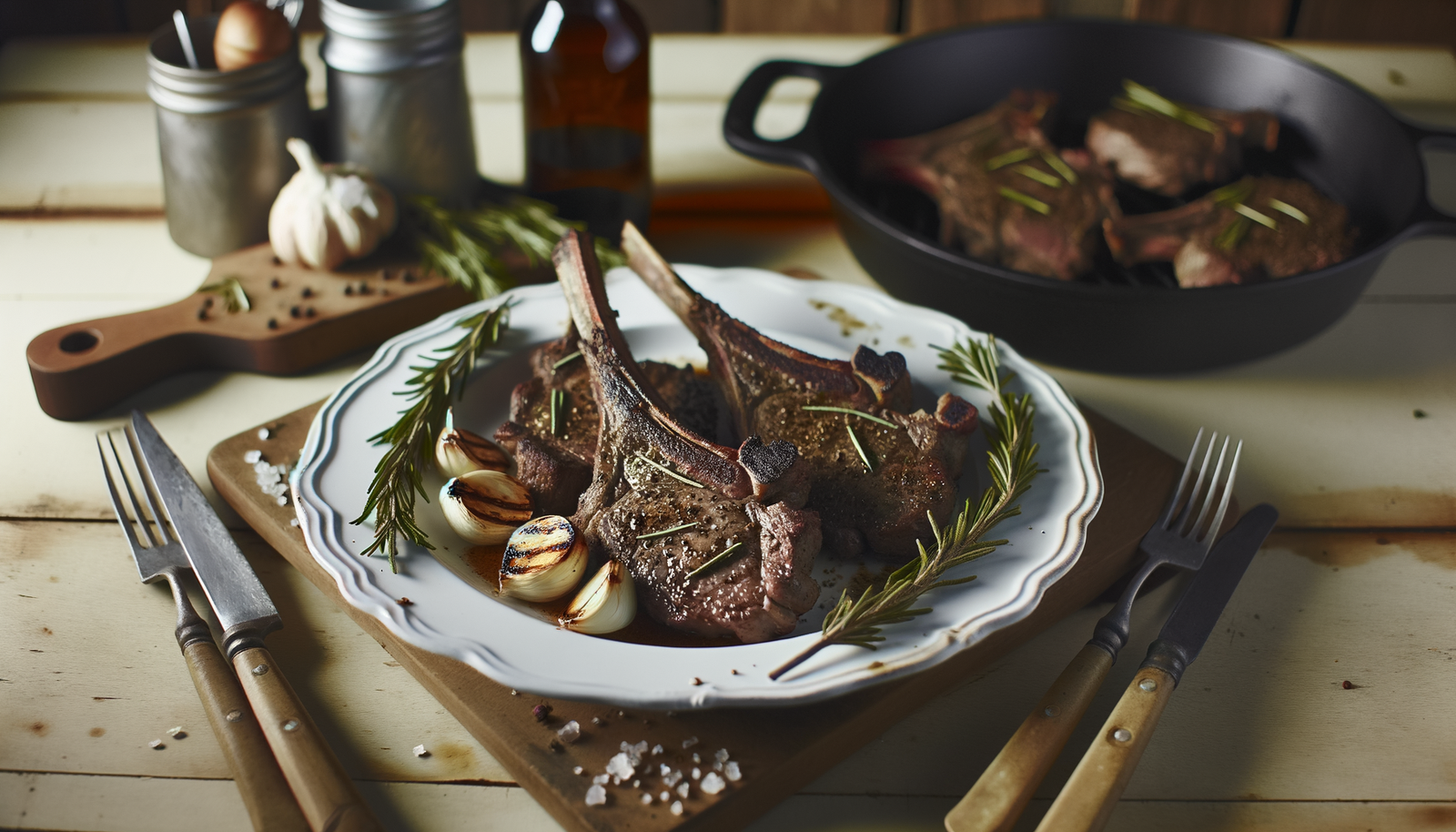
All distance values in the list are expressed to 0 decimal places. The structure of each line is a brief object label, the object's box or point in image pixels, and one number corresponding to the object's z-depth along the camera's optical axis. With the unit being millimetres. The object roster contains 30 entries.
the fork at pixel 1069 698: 813
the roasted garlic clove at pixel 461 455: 906
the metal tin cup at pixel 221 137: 1026
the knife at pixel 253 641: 812
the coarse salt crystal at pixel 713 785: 821
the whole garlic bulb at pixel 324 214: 1031
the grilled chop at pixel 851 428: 885
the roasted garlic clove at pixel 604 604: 849
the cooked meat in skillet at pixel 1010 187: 1061
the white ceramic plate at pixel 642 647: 823
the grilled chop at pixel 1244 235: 1041
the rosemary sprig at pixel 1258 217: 1057
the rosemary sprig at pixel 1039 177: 1082
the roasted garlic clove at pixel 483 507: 881
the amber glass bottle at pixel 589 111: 1057
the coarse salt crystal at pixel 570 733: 835
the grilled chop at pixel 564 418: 907
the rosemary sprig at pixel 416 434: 868
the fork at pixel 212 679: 814
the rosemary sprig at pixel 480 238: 1036
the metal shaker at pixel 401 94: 1035
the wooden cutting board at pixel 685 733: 821
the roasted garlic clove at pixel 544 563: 858
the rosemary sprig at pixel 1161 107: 1126
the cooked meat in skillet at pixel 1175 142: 1114
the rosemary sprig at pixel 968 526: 832
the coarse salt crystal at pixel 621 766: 825
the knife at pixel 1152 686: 811
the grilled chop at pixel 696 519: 848
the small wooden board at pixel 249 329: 983
